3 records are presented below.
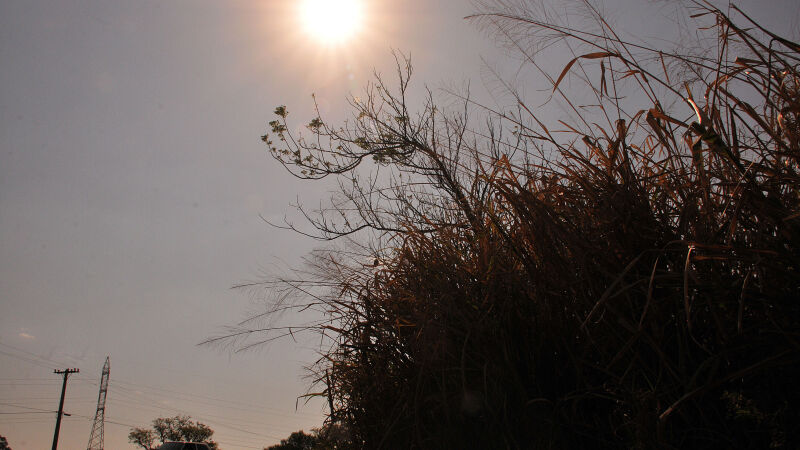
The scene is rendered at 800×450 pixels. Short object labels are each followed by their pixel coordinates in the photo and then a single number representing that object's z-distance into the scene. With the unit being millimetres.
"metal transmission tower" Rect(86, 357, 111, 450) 44578
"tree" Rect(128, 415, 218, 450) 56406
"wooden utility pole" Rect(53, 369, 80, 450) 33475
